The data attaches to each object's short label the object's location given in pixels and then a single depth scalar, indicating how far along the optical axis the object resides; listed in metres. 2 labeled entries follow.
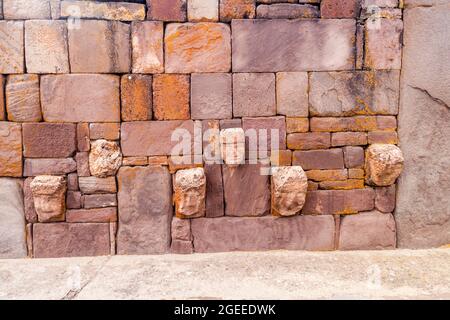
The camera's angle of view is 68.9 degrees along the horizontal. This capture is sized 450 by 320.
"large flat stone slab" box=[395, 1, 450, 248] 3.48
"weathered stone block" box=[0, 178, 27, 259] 3.44
